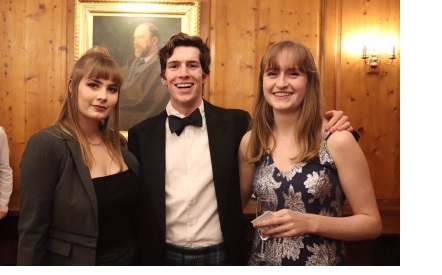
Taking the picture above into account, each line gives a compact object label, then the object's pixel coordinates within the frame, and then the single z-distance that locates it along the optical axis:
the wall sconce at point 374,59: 4.34
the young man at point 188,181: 2.12
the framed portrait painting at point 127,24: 4.29
